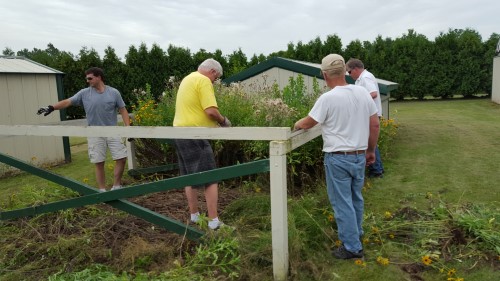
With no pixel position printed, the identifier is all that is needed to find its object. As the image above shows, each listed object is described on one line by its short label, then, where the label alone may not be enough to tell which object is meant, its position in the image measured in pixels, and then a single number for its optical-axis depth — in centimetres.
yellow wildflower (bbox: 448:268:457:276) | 291
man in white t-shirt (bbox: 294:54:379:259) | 303
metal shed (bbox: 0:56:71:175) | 732
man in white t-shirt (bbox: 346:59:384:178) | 572
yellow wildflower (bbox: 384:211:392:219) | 394
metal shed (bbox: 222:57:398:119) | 812
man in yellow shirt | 364
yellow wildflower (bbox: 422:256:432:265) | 303
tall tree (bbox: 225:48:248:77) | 1938
